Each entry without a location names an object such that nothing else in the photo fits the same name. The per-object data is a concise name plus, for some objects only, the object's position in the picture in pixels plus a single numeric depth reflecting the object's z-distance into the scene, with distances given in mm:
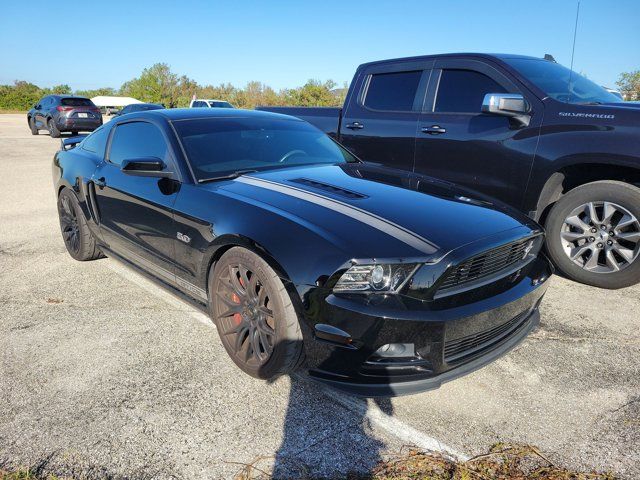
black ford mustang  2201
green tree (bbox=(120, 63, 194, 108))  64250
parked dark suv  19141
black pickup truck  3748
